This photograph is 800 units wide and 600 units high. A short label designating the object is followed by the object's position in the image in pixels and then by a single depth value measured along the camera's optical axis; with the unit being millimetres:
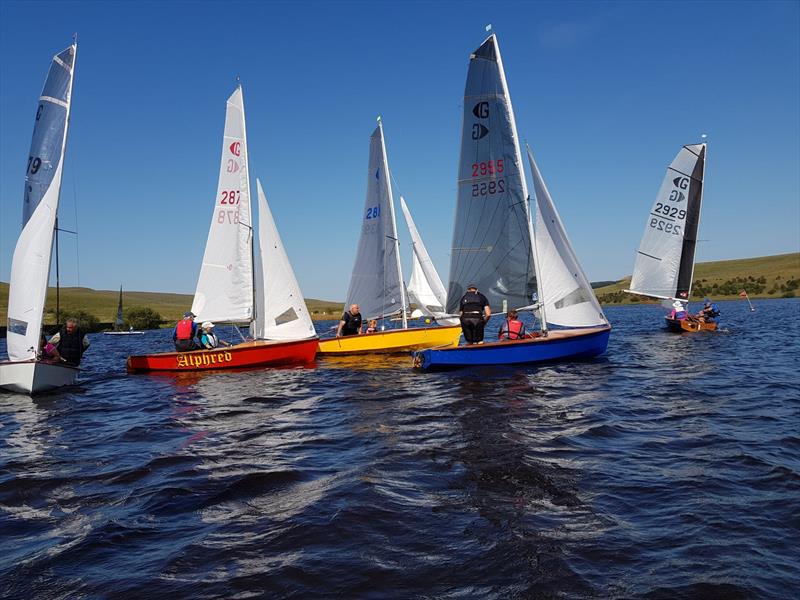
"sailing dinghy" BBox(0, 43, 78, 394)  15758
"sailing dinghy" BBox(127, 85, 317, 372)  21266
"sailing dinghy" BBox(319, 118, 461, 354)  23844
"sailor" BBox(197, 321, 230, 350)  21141
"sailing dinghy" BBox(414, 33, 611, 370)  18547
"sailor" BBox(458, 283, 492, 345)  17984
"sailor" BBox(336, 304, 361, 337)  23634
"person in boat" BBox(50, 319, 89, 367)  17859
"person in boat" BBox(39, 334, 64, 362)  17744
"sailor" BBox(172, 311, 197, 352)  20531
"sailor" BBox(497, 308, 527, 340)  18367
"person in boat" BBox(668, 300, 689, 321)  31734
